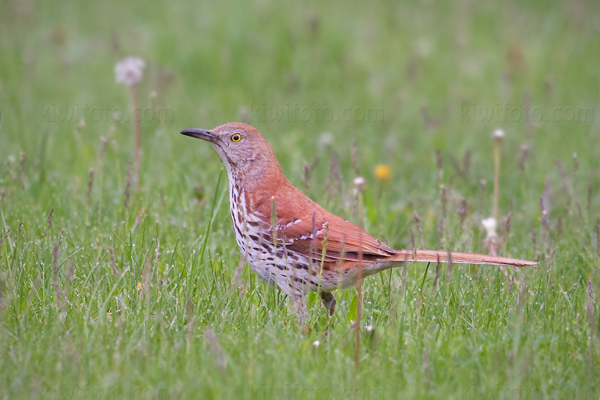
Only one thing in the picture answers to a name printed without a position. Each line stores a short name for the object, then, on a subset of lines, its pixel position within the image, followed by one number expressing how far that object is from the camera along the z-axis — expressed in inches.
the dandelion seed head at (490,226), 388.8
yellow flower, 504.1
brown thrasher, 314.5
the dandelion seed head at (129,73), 461.4
